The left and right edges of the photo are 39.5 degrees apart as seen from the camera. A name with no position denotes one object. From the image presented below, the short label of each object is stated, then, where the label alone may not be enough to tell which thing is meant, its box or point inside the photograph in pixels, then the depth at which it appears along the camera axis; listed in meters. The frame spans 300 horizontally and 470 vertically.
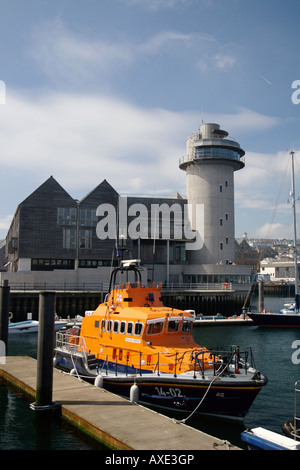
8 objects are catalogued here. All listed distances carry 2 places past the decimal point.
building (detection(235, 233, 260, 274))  140.43
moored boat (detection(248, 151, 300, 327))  41.00
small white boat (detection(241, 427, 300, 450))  9.76
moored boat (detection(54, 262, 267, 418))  13.55
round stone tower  56.78
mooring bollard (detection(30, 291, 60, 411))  12.51
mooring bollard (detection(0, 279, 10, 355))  20.42
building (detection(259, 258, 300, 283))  171.25
